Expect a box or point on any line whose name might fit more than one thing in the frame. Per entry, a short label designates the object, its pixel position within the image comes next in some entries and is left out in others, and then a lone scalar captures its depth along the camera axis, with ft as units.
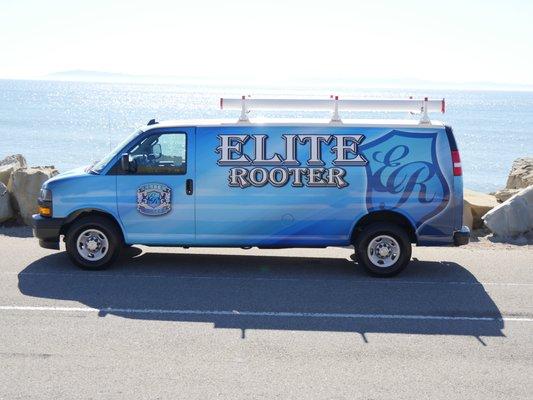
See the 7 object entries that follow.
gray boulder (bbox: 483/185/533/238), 48.80
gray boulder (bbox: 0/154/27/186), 56.18
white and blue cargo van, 37.73
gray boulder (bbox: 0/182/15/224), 51.16
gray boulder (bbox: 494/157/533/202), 58.49
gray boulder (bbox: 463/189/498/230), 51.32
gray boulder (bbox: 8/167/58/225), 51.24
